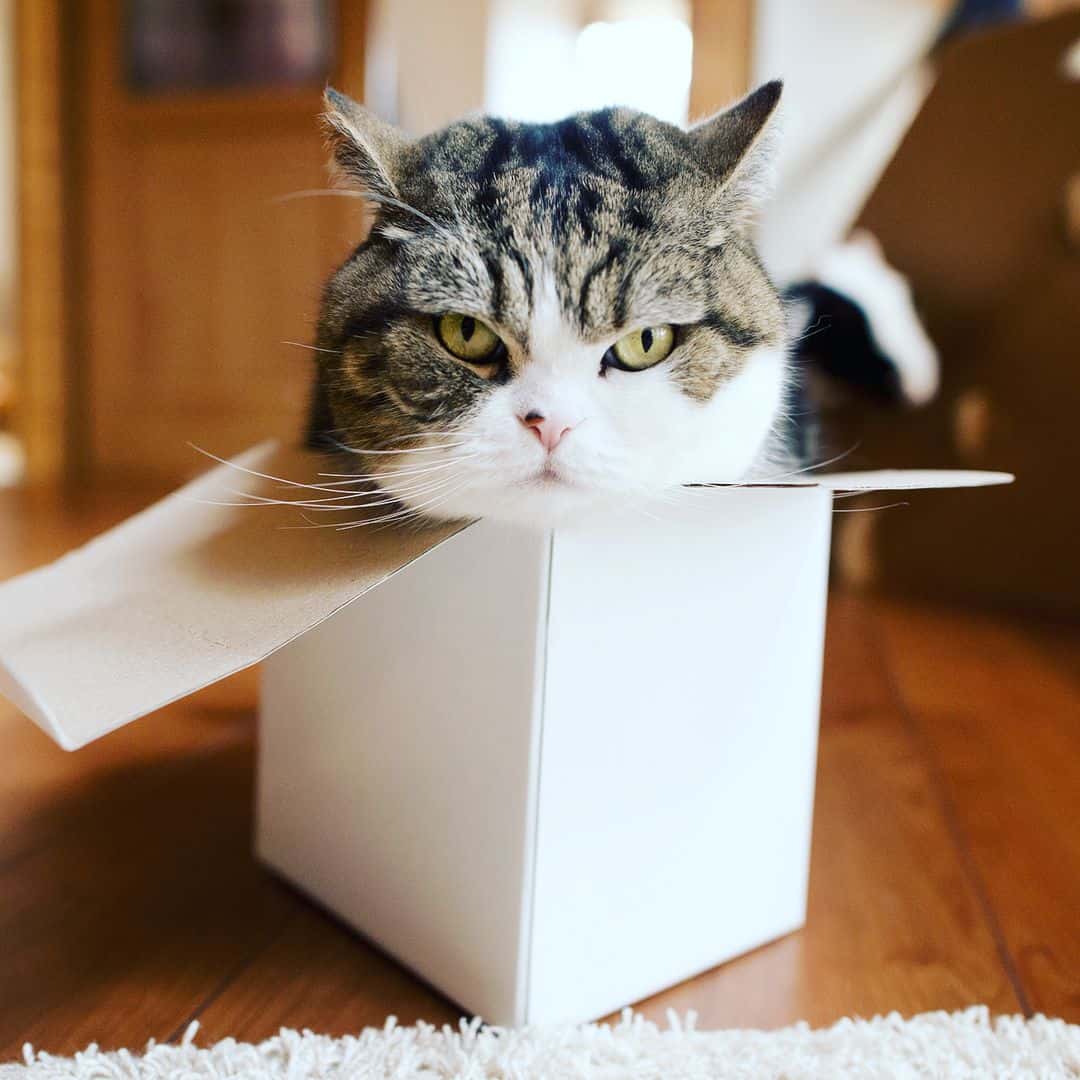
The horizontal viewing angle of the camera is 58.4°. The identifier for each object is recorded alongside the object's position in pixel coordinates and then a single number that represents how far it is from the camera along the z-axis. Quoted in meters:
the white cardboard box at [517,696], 0.52
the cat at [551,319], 0.53
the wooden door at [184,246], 2.84
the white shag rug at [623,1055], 0.50
